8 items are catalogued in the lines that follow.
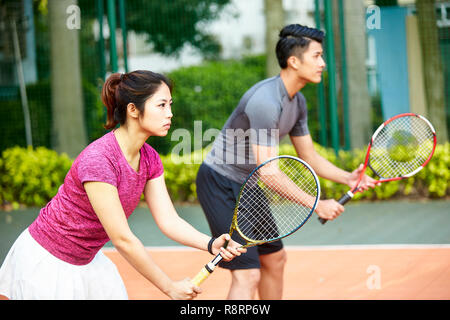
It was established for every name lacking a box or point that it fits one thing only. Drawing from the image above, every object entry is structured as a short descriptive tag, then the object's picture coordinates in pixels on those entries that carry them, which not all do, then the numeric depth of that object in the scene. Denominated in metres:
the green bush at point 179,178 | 15.23
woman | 4.75
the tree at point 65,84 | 17.50
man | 6.55
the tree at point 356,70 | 17.17
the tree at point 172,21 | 19.84
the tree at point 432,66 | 17.27
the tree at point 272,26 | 17.67
